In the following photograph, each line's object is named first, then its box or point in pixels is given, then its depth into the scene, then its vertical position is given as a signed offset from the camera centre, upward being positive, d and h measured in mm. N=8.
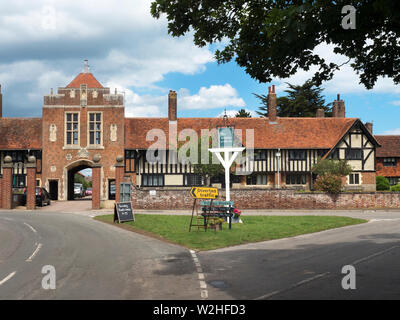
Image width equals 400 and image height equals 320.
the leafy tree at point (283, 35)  7367 +2814
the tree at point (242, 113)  70438 +10181
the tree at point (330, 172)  33000 -247
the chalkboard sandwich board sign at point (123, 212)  21938 -2270
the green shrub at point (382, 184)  44250 -1546
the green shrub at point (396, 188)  40997 -1851
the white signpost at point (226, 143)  21125 +1515
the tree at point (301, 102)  62375 +10782
